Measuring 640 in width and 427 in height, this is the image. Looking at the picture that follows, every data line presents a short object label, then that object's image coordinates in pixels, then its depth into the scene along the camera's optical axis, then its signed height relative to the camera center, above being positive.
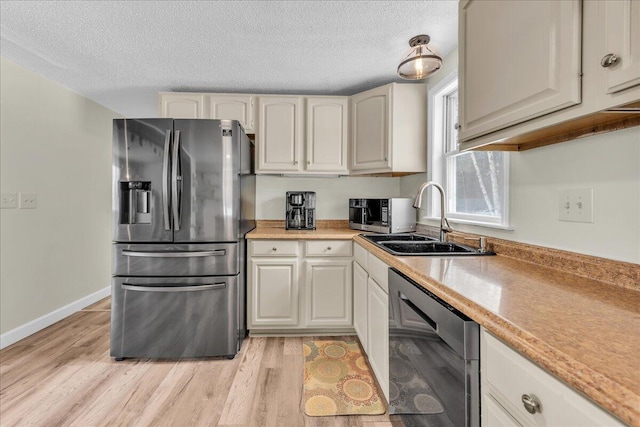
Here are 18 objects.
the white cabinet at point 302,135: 2.80 +0.70
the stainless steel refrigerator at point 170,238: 2.14 -0.22
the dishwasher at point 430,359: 0.77 -0.50
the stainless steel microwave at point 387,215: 2.48 -0.05
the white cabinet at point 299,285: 2.48 -0.65
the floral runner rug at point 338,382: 1.67 -1.12
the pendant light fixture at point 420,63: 1.54 +0.78
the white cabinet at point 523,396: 0.49 -0.36
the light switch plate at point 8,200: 2.31 +0.05
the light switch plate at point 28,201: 2.47 +0.05
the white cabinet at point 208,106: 2.74 +0.95
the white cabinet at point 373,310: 1.58 -0.64
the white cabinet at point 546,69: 0.71 +0.42
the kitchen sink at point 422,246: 1.56 -0.23
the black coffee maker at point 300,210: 2.83 -0.02
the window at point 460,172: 1.72 +0.26
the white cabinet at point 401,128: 2.53 +0.70
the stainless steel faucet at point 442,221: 1.78 -0.07
